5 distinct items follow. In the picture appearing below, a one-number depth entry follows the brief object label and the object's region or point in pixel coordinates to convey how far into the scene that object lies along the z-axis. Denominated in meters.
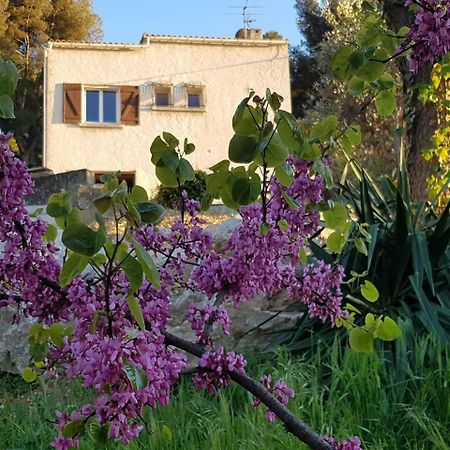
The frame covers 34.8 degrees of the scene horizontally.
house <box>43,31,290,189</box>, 18.14
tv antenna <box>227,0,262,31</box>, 20.42
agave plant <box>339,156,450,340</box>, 3.75
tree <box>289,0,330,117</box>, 26.22
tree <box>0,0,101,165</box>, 25.94
